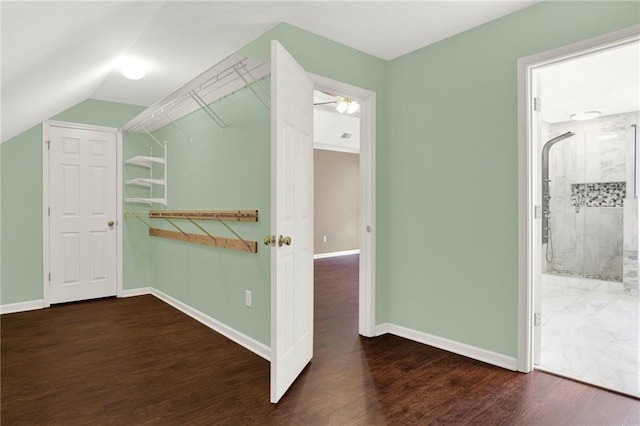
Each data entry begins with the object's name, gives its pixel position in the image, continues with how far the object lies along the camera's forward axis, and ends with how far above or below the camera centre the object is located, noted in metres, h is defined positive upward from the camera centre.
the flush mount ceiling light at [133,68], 3.30 +1.32
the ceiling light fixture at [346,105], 4.86 +1.40
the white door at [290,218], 2.14 -0.05
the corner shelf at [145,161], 4.55 +0.63
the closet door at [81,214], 4.42 -0.04
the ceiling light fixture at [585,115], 5.12 +1.34
